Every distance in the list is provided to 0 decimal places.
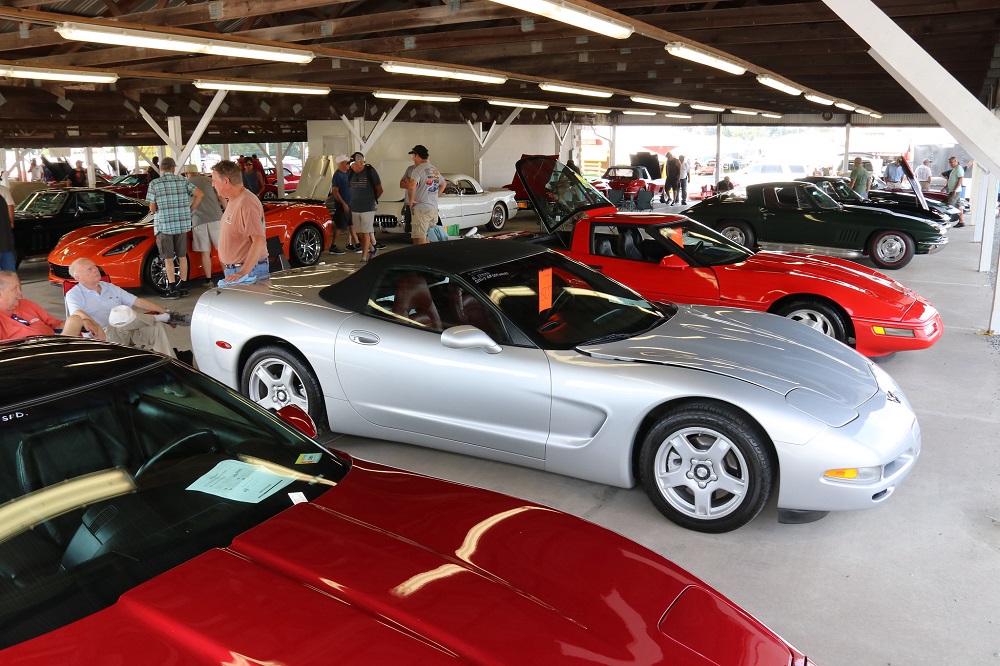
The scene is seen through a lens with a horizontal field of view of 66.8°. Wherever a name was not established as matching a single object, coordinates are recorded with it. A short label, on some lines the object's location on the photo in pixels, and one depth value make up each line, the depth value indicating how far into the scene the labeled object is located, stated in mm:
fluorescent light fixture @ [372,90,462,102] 15552
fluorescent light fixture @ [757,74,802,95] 12734
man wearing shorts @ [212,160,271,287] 6414
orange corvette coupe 9906
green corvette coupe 11766
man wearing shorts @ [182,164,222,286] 10367
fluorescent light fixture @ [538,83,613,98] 14009
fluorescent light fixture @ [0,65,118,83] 10008
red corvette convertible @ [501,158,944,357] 6371
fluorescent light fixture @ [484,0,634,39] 6051
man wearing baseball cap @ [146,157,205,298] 9766
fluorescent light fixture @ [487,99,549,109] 17858
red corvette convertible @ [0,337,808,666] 1773
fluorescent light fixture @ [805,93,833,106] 17856
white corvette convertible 15016
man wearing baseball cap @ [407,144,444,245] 11070
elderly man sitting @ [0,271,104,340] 4734
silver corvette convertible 3664
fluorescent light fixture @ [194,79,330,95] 12562
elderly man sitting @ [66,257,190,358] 5113
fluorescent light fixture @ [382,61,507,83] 10766
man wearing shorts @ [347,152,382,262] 12789
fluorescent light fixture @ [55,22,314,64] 7238
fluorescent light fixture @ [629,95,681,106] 19172
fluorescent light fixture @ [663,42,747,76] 8609
